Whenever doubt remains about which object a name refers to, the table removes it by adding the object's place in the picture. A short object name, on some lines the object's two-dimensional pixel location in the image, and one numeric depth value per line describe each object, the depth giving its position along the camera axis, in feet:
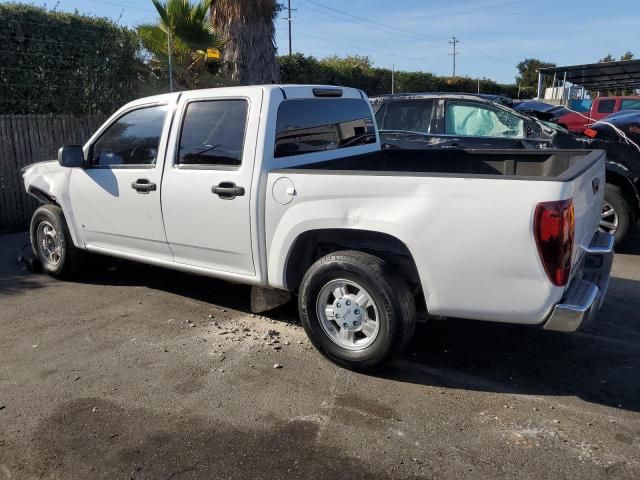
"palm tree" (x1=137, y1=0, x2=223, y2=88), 35.73
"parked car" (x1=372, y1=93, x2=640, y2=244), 22.58
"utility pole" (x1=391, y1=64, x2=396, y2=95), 71.17
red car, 54.19
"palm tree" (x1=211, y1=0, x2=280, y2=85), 40.68
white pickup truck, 10.82
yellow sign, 32.91
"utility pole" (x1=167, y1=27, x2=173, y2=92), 33.05
